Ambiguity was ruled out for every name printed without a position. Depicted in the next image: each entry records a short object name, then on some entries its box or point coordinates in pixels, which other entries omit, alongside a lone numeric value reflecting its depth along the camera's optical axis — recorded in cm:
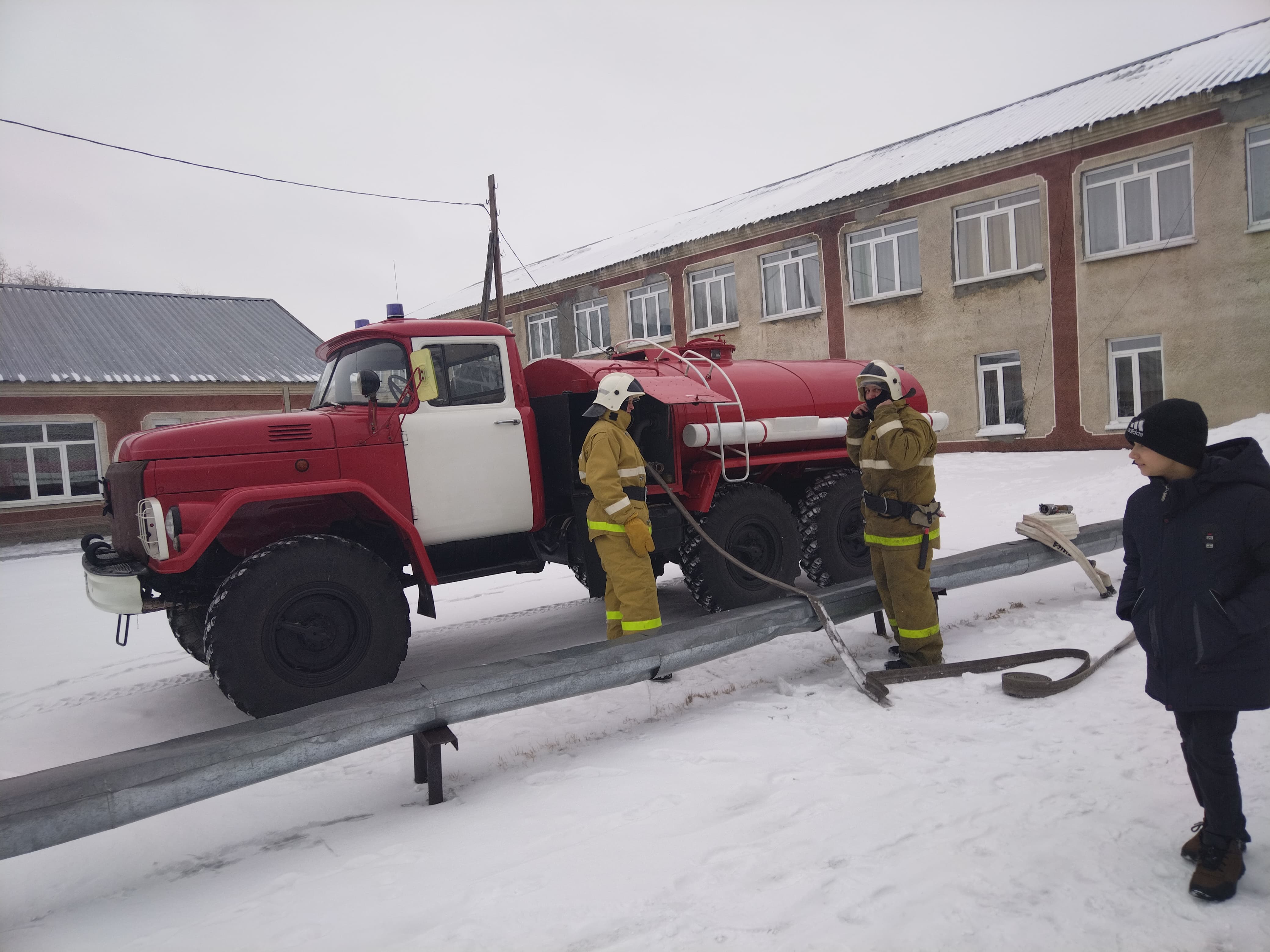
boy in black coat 260
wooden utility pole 1808
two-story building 1352
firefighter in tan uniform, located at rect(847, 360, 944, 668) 497
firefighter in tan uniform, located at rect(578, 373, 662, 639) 508
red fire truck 451
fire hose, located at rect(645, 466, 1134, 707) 434
